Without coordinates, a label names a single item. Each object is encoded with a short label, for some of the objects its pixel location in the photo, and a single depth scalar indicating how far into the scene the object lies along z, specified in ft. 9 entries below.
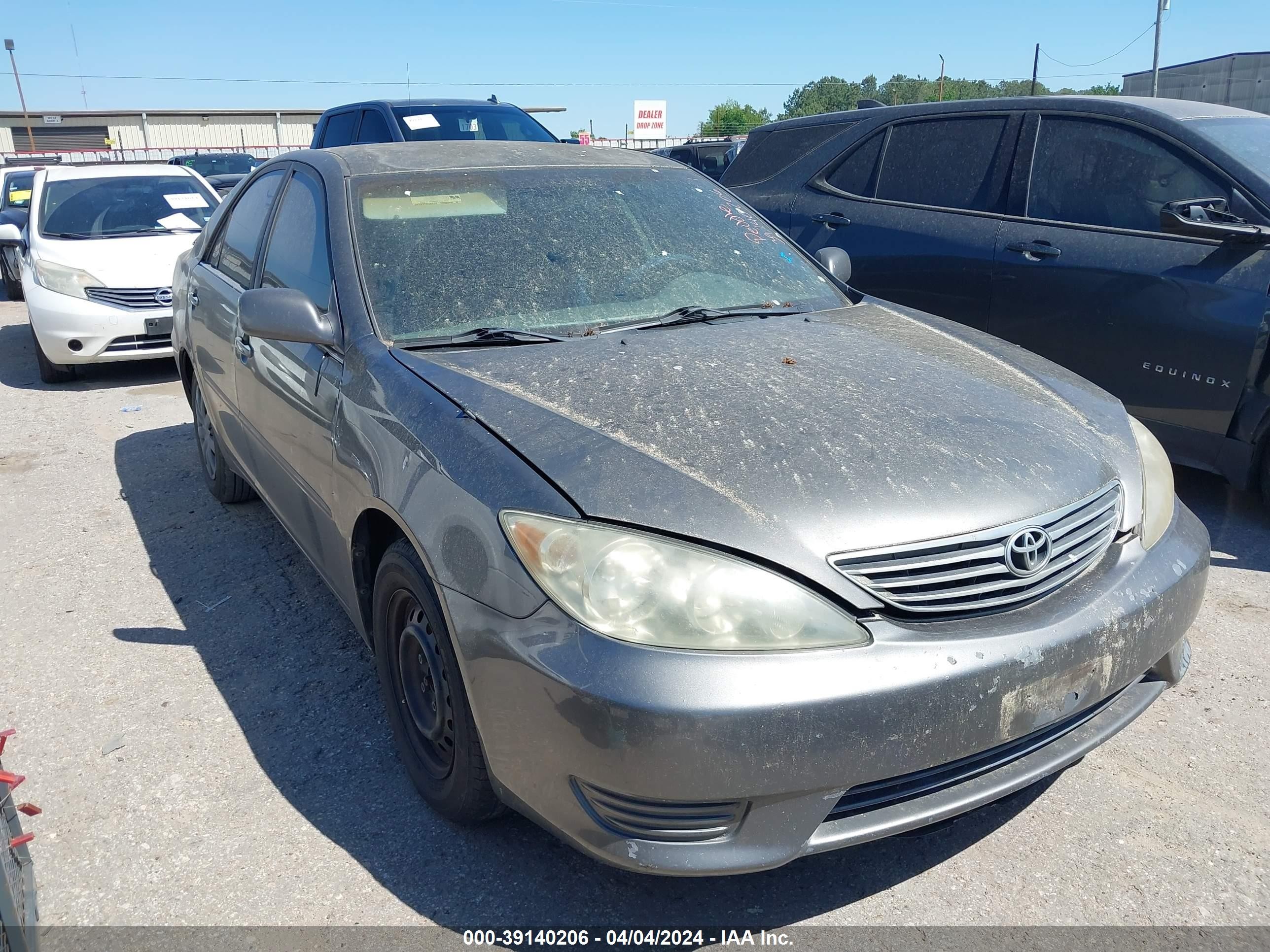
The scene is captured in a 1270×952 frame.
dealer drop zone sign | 202.28
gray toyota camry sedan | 6.32
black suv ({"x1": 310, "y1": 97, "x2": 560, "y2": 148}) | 29.48
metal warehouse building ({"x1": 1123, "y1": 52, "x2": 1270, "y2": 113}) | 105.91
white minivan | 24.86
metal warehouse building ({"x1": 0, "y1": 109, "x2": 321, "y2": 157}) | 187.93
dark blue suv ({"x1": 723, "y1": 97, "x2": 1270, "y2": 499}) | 13.76
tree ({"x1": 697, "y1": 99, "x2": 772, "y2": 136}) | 266.77
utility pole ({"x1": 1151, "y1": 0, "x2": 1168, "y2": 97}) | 103.13
